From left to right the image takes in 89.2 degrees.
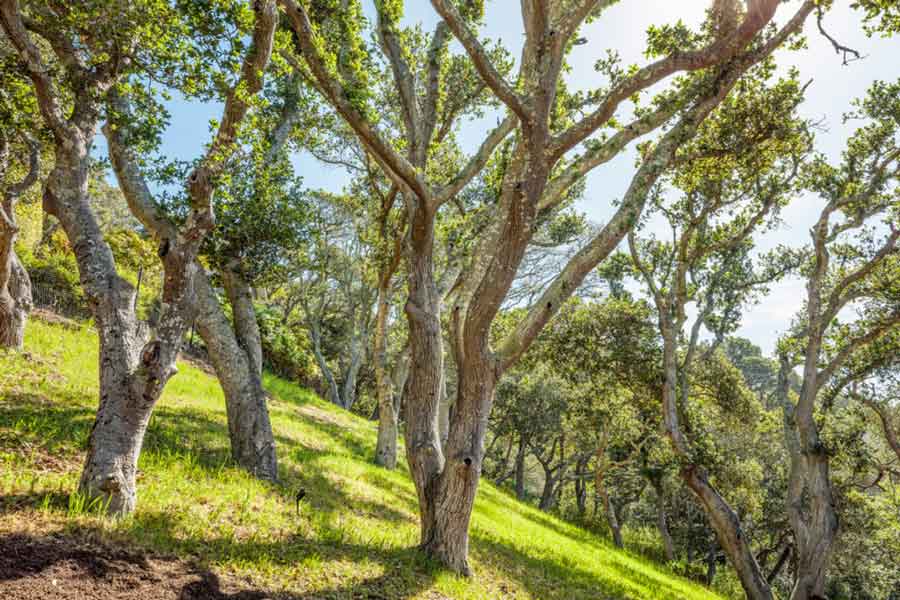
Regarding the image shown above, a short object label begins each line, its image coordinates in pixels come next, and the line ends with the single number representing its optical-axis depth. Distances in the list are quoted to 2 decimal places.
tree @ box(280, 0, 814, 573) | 5.88
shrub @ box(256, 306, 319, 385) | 22.38
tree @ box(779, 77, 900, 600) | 10.30
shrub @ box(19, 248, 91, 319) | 16.59
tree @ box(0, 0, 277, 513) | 4.68
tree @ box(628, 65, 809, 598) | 10.04
